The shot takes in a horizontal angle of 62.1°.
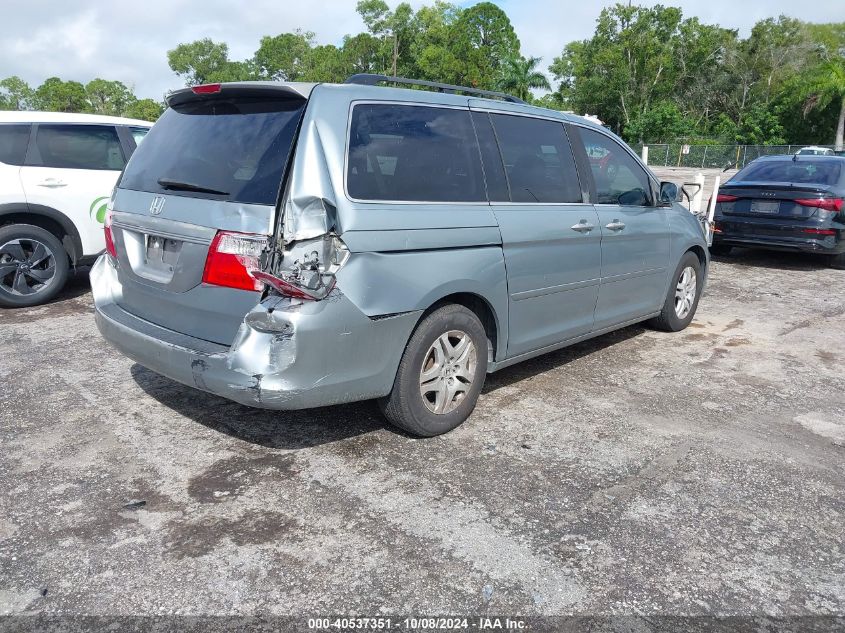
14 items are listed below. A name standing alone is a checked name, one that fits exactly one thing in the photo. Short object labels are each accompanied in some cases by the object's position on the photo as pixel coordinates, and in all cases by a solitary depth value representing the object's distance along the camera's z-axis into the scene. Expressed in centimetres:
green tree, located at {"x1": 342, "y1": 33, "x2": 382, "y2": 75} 8406
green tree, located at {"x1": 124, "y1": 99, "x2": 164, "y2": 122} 10837
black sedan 894
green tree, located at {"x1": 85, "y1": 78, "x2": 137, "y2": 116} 11588
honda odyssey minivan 320
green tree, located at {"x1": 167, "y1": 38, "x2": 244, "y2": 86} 11094
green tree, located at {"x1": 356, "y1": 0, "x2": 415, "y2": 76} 8425
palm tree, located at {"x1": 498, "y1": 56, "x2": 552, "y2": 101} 6125
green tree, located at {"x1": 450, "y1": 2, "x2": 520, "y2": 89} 7356
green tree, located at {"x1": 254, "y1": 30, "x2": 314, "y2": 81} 10419
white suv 653
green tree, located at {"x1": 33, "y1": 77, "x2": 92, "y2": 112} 10989
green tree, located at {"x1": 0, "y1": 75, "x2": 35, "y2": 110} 11994
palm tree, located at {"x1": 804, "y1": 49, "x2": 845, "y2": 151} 5278
